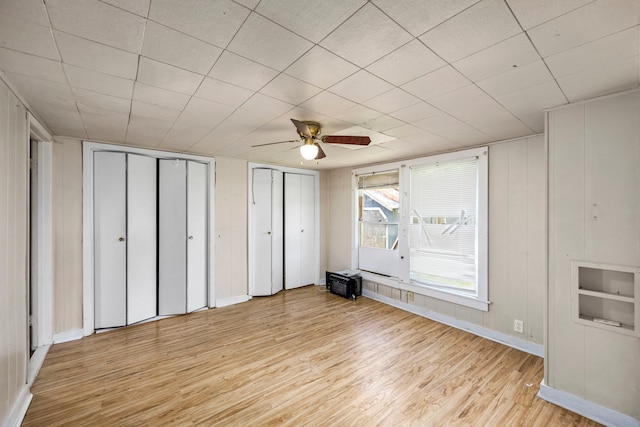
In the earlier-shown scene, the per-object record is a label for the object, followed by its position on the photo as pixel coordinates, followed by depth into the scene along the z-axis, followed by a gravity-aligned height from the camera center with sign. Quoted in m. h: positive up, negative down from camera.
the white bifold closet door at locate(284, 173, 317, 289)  5.21 -0.32
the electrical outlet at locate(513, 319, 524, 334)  3.07 -1.28
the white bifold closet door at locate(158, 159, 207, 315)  3.86 -0.33
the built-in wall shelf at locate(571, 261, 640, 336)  1.93 -0.61
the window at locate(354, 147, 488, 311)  3.47 -0.17
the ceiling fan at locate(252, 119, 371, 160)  2.51 +0.69
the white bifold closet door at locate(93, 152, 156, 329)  3.42 -0.32
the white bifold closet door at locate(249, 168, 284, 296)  4.74 -0.34
